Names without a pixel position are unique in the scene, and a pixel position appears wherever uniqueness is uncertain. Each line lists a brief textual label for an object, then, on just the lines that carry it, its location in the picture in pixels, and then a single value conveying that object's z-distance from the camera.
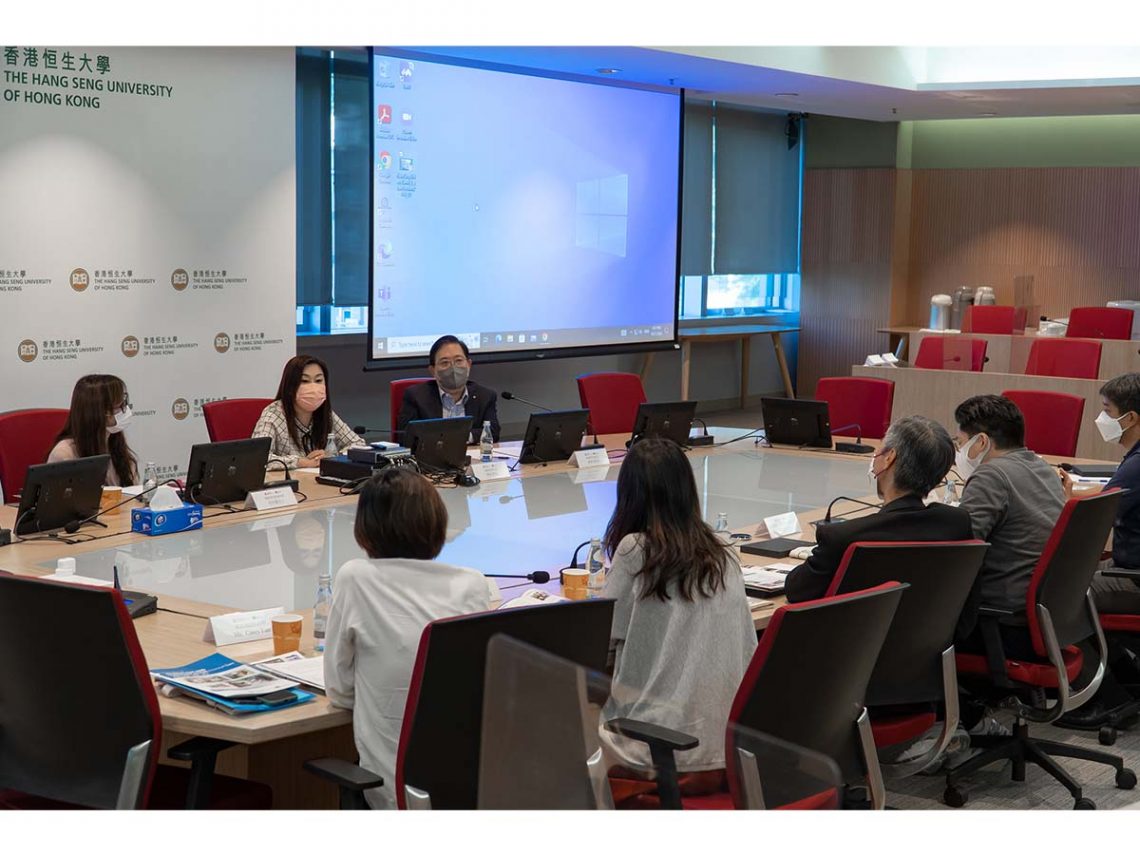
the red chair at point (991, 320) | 11.61
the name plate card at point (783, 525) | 4.56
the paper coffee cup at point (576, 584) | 3.63
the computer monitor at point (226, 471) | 4.80
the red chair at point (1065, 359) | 9.67
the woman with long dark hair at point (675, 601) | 2.84
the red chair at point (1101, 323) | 11.13
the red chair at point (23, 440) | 5.25
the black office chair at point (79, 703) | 2.52
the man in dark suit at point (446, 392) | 6.44
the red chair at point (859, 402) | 7.29
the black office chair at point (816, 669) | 2.54
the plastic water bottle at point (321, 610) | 3.20
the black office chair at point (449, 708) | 2.38
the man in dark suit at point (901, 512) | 3.41
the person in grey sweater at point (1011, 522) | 4.05
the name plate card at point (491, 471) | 5.66
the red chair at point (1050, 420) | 6.70
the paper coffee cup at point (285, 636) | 3.12
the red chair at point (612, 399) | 7.18
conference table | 3.16
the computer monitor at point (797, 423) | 6.68
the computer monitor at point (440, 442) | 5.49
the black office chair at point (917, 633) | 3.22
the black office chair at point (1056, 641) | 3.88
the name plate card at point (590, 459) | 6.08
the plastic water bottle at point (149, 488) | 4.81
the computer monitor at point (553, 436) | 6.10
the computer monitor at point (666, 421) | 6.39
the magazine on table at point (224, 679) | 2.73
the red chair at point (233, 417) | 5.88
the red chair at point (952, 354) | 9.60
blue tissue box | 4.39
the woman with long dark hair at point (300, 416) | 5.69
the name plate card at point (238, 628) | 3.17
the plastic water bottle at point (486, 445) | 6.05
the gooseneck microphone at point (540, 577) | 3.85
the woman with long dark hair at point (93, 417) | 4.81
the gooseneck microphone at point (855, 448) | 6.56
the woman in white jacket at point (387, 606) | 2.64
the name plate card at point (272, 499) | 4.86
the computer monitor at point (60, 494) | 4.21
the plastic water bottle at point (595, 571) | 3.65
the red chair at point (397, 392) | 6.67
